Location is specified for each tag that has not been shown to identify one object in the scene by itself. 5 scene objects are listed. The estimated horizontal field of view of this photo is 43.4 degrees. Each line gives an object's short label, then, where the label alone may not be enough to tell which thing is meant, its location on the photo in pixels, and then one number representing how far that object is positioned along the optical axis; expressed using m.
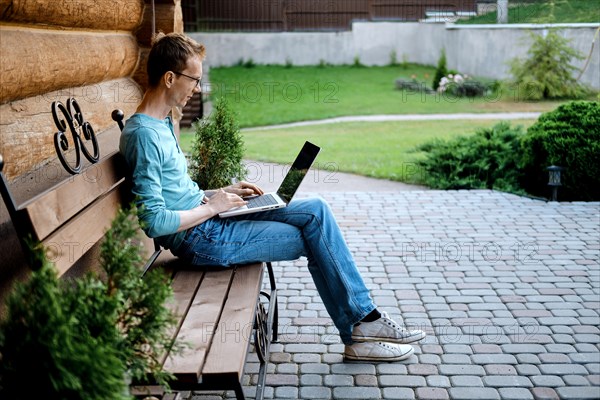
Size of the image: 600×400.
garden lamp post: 7.30
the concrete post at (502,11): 19.00
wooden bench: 2.51
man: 3.26
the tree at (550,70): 16.03
